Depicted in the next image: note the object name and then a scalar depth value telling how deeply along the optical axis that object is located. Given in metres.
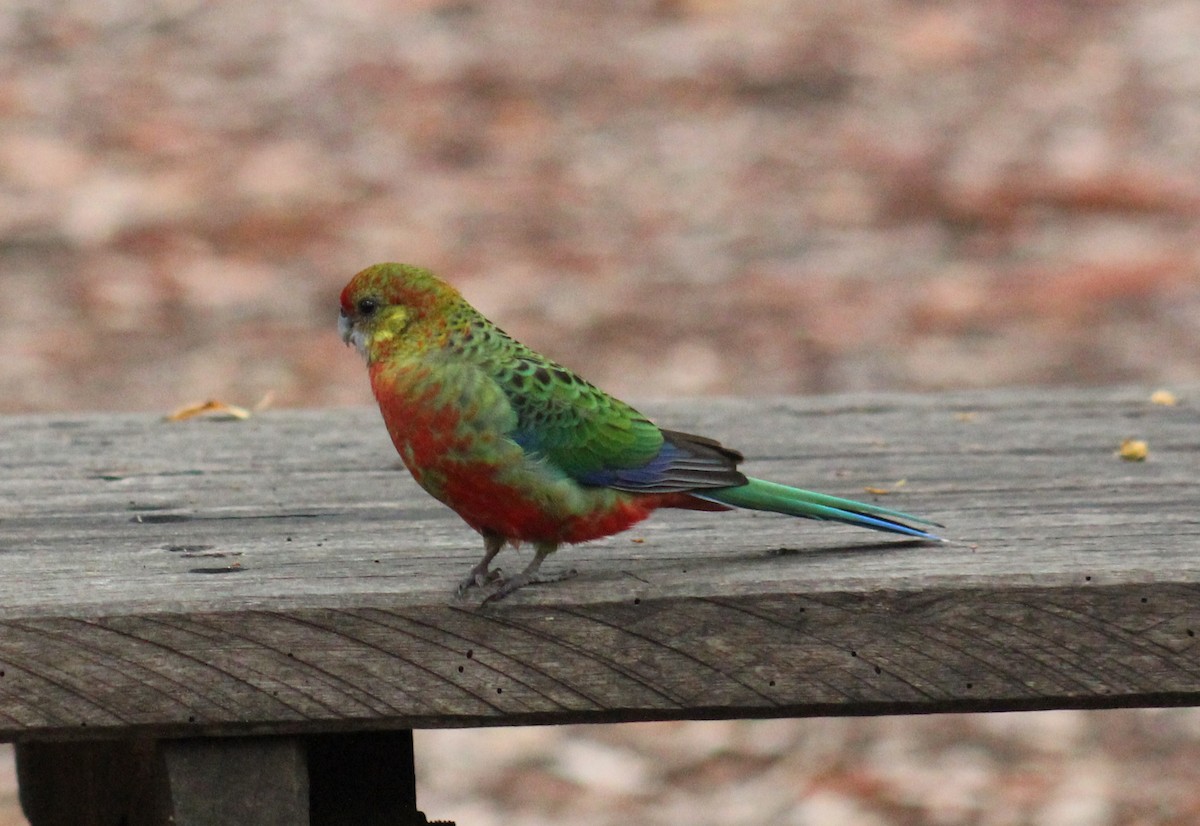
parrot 5.66
